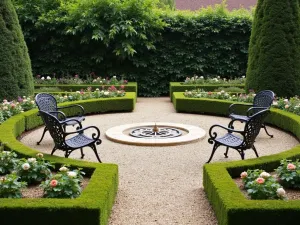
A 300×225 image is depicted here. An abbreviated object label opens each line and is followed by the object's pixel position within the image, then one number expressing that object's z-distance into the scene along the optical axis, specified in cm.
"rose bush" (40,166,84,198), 458
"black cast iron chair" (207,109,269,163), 623
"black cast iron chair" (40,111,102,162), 625
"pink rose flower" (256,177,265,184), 451
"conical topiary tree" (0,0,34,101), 1094
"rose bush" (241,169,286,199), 451
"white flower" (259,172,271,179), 472
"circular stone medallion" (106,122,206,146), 827
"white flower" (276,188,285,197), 443
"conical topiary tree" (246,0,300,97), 1148
